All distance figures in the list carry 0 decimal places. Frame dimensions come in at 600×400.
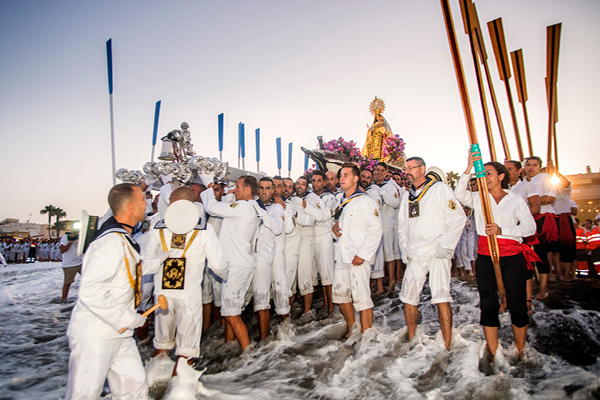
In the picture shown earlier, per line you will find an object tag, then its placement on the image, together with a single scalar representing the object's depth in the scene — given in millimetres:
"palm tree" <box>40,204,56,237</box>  72562
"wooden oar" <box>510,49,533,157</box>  6082
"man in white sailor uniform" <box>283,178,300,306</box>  5180
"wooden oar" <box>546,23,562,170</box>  5754
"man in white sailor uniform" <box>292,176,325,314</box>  5207
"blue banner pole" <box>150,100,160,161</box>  11155
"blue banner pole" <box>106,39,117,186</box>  7262
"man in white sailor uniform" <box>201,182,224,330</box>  5109
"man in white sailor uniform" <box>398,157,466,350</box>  3633
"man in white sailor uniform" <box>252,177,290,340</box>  4438
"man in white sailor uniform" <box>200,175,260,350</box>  3988
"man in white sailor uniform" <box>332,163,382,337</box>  4027
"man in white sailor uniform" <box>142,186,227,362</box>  3168
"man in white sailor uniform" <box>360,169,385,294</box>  6328
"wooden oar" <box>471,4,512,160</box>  4090
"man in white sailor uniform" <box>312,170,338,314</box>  5664
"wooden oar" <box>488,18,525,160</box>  4727
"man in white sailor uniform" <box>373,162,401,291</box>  7074
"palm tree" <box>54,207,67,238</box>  73650
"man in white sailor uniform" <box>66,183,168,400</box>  2080
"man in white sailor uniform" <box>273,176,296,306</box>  4898
